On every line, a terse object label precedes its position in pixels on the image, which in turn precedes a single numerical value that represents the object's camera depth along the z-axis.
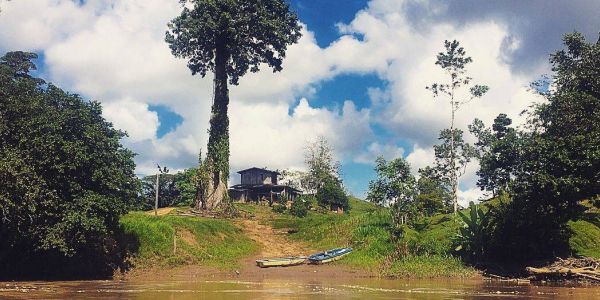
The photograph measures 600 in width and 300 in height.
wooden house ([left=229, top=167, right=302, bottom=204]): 82.56
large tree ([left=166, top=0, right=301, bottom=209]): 48.84
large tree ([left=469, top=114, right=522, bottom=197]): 59.69
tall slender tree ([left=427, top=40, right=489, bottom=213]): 53.22
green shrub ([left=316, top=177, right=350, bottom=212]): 71.94
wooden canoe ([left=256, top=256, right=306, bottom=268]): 32.81
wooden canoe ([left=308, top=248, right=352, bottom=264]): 33.47
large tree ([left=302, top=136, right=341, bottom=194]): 91.88
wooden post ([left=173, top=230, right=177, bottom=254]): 33.04
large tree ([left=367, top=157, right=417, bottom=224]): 39.03
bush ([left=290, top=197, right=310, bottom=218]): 55.97
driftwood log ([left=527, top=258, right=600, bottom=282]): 23.62
